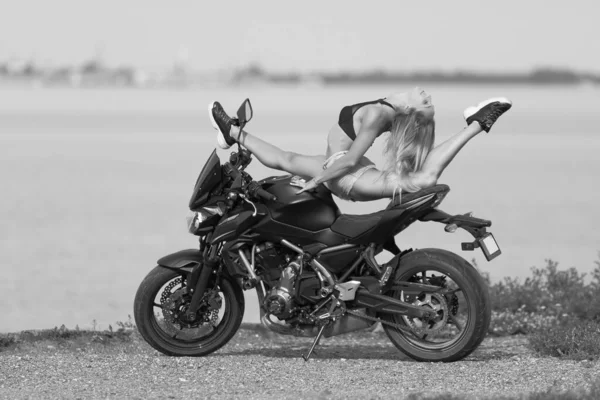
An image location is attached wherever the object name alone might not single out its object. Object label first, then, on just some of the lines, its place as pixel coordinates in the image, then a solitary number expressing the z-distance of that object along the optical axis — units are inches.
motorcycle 589.7
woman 601.8
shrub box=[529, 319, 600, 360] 608.0
